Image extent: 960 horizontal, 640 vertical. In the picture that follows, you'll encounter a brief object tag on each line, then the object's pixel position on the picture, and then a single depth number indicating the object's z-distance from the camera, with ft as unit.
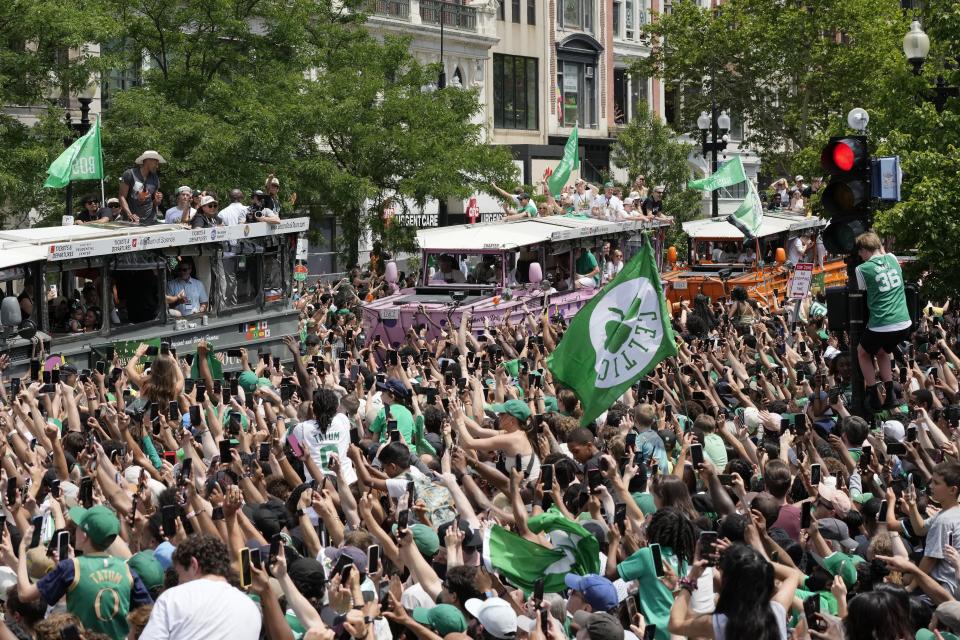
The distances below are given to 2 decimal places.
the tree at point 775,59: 138.31
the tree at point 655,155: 153.17
